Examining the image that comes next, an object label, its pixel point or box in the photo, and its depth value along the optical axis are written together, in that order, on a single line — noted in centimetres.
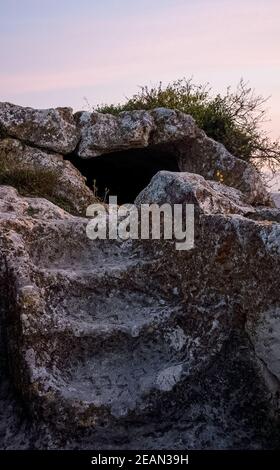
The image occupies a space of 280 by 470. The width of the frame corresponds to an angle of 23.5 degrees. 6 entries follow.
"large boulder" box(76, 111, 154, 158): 1123
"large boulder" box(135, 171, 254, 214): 676
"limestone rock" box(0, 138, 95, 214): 997
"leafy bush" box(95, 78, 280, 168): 1424
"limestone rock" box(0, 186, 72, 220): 718
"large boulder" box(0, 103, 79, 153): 1100
